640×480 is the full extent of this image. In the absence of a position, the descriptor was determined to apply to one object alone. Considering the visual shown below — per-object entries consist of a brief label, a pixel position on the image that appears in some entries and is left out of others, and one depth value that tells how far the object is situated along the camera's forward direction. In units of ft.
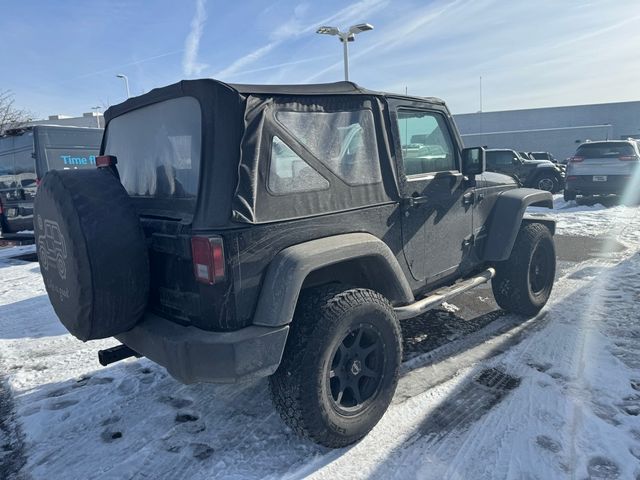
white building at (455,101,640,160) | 114.42
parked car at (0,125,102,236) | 28.48
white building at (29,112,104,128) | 130.93
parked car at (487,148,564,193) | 51.57
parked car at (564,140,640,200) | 39.37
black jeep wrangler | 7.30
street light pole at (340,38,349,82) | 48.96
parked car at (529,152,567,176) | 78.63
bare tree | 63.00
